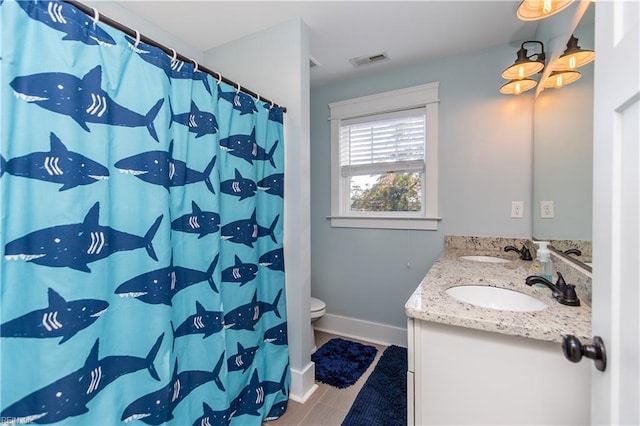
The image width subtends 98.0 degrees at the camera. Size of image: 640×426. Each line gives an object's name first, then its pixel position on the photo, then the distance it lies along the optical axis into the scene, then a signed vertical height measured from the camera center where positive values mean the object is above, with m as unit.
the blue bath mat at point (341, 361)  1.90 -1.18
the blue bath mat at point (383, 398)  1.52 -1.17
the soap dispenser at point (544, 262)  1.23 -0.26
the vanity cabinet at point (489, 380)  0.79 -0.54
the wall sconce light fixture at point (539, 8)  1.16 +0.86
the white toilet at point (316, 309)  2.13 -0.80
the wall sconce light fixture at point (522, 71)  1.61 +0.80
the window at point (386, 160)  2.29 +0.42
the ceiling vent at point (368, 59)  2.19 +1.19
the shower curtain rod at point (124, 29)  0.87 +0.64
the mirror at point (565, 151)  1.07 +0.26
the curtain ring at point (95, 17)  0.91 +0.63
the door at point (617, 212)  0.48 -0.01
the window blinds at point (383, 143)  2.37 +0.57
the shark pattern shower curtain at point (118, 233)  0.75 -0.08
